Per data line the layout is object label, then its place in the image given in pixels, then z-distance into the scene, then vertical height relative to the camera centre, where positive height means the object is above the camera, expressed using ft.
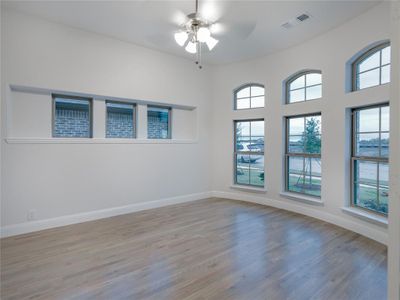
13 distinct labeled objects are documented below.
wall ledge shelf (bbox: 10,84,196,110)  12.04 +2.93
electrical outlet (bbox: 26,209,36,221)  12.14 -3.40
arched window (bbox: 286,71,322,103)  14.58 +3.81
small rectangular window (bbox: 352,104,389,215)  11.25 -0.53
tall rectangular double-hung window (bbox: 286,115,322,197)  14.81 -0.47
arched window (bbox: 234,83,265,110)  17.97 +3.88
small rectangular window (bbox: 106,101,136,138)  15.23 +1.73
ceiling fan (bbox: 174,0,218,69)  9.18 +4.52
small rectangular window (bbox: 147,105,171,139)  16.96 +1.76
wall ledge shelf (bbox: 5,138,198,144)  11.92 +0.36
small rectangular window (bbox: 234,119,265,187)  18.13 -0.44
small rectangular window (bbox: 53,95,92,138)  13.46 +1.70
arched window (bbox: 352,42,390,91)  11.03 +3.83
